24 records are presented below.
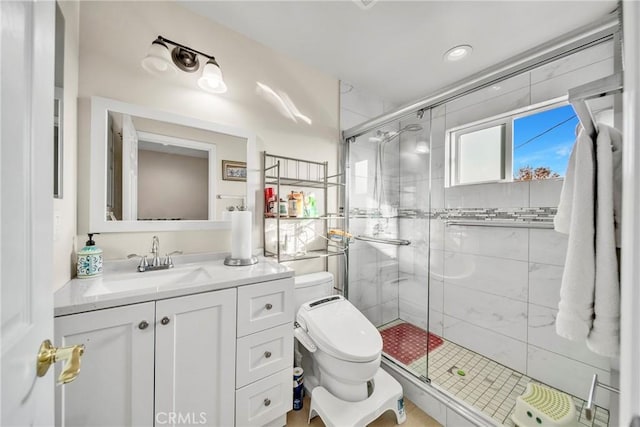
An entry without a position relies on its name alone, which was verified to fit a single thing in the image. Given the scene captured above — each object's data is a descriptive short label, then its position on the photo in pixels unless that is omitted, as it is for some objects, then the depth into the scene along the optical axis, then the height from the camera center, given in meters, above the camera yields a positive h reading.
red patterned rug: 1.85 -1.12
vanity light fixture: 1.25 +0.84
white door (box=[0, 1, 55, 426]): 0.33 +0.01
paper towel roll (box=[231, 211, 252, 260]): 1.40 -0.13
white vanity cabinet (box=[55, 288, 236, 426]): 0.80 -0.59
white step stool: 1.24 -1.08
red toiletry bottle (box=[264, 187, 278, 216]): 1.66 +0.07
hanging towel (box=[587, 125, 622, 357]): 0.54 -0.09
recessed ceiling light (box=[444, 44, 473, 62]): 1.65 +1.16
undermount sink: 1.00 -0.33
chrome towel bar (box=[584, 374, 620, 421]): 0.55 -0.45
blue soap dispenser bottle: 1.07 -0.23
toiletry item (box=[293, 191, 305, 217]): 1.73 +0.06
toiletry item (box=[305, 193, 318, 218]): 1.82 +0.05
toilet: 1.24 -0.73
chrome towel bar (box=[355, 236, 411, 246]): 2.19 -0.27
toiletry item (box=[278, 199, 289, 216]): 1.66 +0.03
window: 1.57 +0.50
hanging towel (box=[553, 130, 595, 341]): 0.58 -0.11
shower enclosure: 1.54 -0.34
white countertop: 0.83 -0.32
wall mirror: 1.18 +0.24
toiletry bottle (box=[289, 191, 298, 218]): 1.72 +0.05
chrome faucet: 1.22 -0.27
